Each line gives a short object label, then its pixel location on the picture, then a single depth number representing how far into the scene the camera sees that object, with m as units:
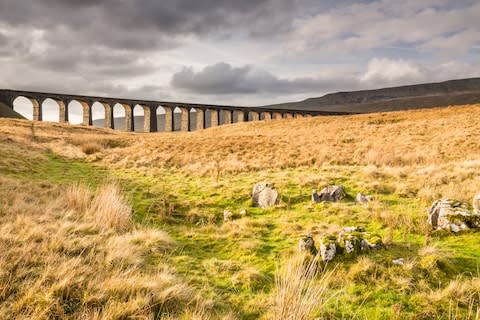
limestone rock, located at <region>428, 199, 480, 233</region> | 5.95
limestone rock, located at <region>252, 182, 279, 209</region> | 8.84
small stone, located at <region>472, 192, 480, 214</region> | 6.30
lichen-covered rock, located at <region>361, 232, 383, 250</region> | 5.28
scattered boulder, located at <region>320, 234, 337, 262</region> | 5.04
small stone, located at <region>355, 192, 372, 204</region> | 8.45
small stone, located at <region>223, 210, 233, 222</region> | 7.80
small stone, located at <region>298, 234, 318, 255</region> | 5.36
